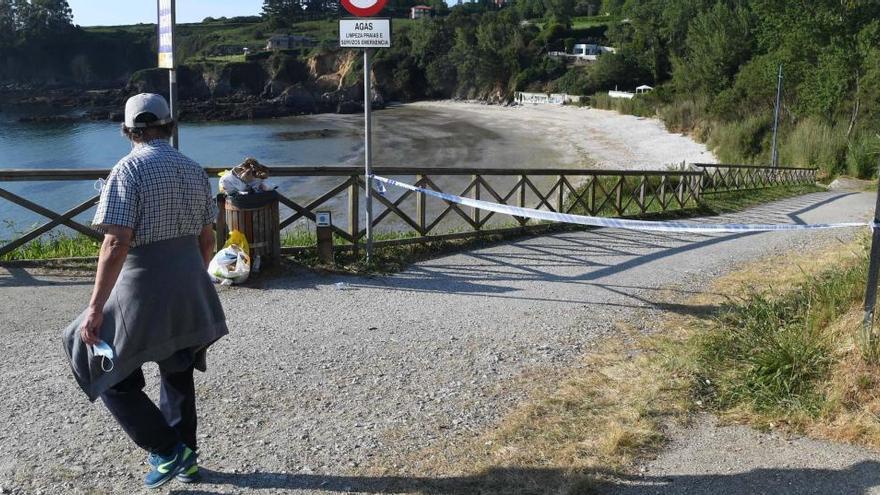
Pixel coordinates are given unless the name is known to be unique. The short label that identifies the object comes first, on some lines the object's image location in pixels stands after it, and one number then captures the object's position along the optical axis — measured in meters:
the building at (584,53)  99.25
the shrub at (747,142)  38.50
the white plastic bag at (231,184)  7.90
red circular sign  7.91
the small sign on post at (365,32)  7.93
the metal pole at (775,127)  32.59
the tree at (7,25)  120.12
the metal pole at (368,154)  8.09
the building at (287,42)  124.64
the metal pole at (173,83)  7.70
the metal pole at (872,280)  4.76
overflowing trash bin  7.93
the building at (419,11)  151.88
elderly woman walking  3.36
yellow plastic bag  7.82
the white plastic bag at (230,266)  7.68
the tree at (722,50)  49.72
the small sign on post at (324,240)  8.62
